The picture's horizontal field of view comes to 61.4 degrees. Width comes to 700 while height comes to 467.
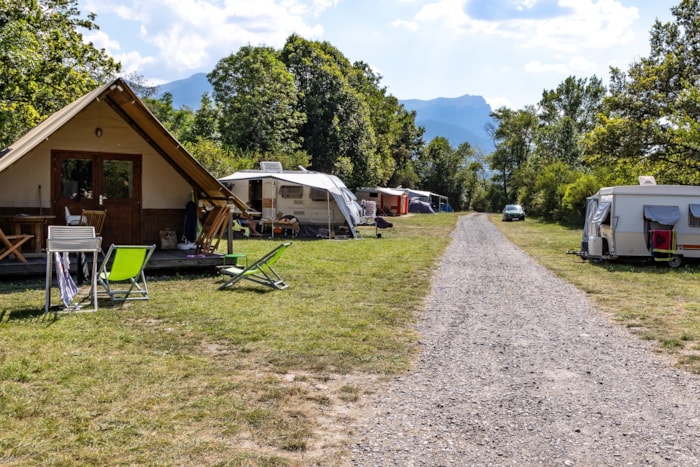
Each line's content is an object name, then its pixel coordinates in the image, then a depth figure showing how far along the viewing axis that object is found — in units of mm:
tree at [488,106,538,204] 67062
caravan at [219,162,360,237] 20562
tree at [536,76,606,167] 50531
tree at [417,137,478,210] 69250
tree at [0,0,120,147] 14688
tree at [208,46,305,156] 34938
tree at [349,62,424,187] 50238
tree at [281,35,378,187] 38125
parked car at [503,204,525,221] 40500
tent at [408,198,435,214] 53562
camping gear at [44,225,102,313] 6949
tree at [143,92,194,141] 44559
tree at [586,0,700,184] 20484
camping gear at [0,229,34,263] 9242
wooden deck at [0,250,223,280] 9094
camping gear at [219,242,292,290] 9117
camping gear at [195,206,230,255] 11273
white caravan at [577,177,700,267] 13219
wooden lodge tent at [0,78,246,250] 10508
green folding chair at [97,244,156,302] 7660
